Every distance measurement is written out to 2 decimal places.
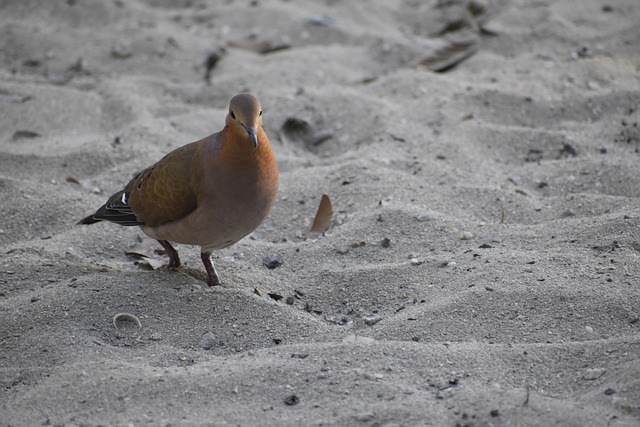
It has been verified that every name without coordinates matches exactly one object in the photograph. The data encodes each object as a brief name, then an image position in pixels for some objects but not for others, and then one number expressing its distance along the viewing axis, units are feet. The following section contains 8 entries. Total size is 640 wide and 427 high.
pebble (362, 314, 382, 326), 22.17
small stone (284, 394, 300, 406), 18.19
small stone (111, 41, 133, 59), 40.70
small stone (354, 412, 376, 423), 17.25
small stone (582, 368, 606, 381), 18.45
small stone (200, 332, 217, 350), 21.09
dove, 22.44
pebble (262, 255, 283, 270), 25.55
